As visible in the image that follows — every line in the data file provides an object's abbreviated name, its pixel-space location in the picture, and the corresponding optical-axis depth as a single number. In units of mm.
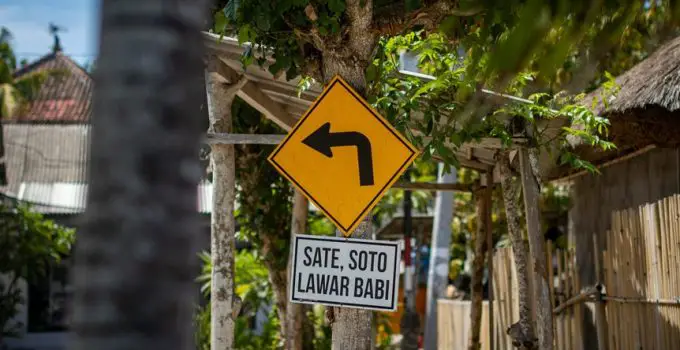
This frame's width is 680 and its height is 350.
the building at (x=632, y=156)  10664
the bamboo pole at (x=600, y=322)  10047
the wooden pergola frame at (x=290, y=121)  9117
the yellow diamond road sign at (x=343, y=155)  6703
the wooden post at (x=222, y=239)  9453
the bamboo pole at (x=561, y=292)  11148
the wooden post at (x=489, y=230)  11620
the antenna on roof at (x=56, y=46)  27675
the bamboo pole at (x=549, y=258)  10530
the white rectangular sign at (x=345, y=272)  6656
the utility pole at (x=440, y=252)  17016
